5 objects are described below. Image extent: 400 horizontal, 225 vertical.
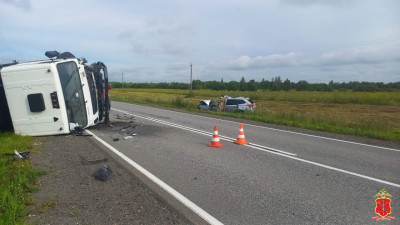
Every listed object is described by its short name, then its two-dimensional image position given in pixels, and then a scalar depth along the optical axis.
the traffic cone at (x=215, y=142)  8.62
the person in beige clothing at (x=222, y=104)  22.66
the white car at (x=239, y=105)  21.38
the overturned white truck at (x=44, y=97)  9.19
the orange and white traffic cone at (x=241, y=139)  9.02
